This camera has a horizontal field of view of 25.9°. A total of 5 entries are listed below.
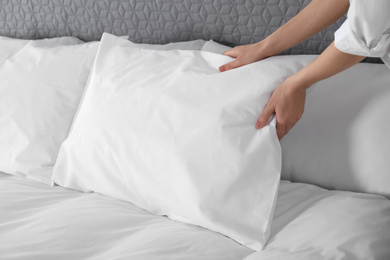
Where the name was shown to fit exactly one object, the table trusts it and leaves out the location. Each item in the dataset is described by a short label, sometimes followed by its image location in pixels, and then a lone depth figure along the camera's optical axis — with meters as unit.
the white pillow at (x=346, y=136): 2.28
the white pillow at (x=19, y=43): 2.98
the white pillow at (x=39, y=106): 2.66
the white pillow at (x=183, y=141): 2.20
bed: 2.12
